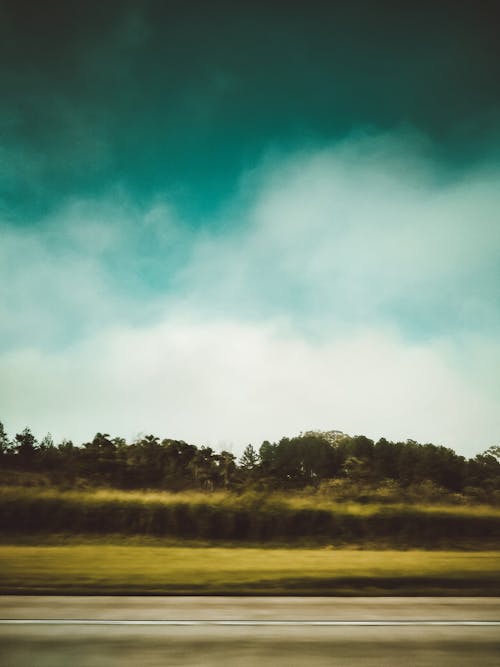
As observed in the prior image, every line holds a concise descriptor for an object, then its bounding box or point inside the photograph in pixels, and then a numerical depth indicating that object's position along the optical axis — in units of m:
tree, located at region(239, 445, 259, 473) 113.03
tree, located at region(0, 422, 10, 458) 91.39
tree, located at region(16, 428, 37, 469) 89.88
